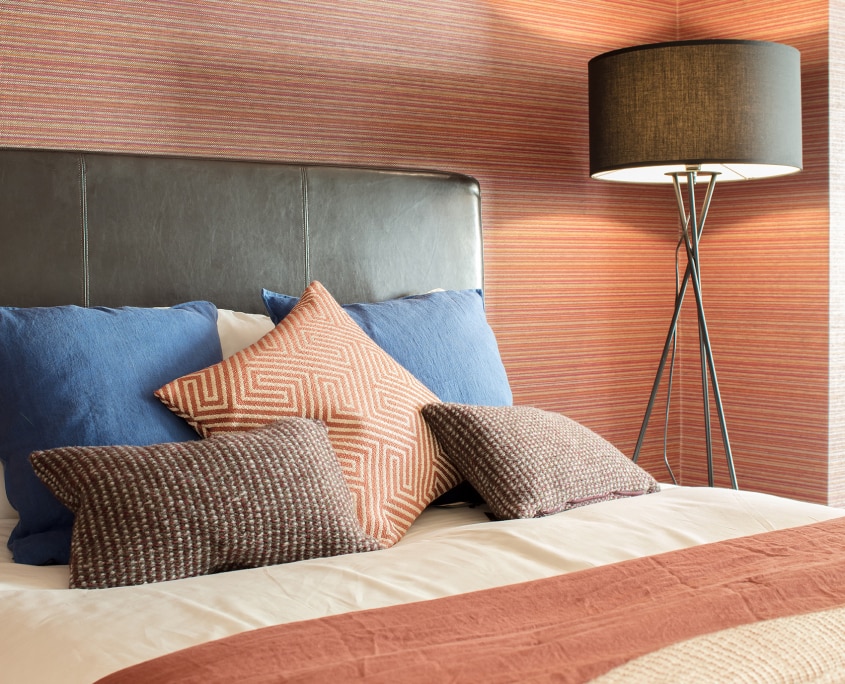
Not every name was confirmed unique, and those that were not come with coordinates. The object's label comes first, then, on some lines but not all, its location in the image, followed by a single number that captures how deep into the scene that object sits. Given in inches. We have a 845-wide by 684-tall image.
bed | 45.9
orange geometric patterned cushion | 71.7
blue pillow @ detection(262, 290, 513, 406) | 87.3
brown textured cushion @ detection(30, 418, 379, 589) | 59.5
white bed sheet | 48.1
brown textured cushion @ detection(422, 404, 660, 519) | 74.5
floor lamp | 102.9
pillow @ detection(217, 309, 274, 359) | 86.7
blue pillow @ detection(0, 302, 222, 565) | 69.2
